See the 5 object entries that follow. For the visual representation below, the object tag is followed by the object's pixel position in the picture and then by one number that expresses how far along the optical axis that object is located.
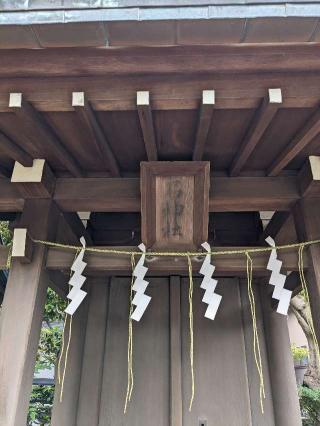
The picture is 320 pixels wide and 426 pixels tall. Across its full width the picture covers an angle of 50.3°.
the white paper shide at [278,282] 2.50
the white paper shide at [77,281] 2.53
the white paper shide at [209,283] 2.56
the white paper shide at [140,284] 2.56
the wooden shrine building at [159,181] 1.52
